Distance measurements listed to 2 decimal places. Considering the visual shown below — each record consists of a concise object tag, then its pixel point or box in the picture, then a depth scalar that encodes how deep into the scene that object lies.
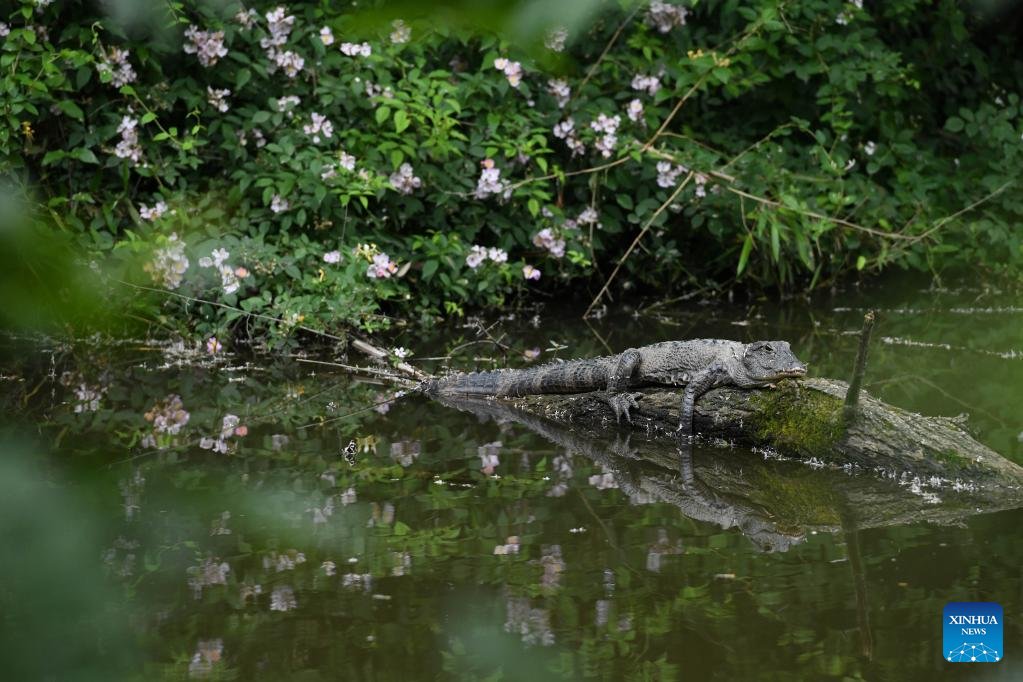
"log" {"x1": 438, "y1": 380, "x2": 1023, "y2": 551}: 9.83
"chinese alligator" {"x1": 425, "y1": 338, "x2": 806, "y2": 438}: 11.88
